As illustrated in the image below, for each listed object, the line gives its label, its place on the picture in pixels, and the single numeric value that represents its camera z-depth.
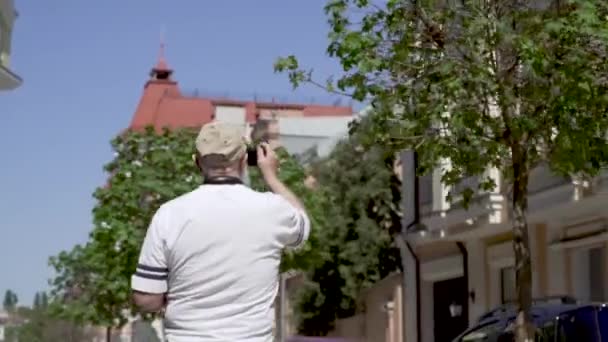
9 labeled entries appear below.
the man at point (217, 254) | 4.79
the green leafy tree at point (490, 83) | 13.41
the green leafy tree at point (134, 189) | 31.33
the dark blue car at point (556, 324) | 12.88
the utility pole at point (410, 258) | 32.12
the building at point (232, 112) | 56.31
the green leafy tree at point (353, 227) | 36.09
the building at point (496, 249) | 23.08
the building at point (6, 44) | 24.36
